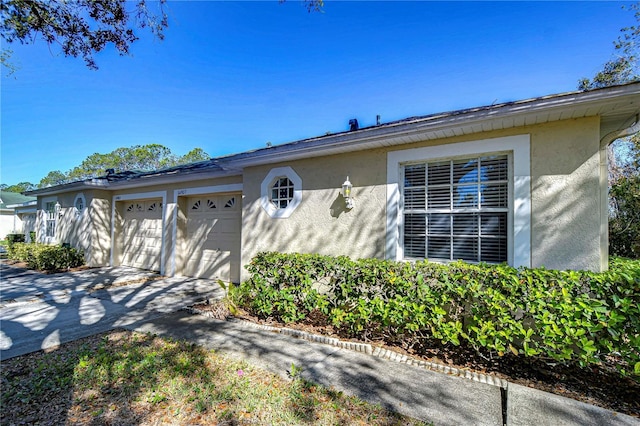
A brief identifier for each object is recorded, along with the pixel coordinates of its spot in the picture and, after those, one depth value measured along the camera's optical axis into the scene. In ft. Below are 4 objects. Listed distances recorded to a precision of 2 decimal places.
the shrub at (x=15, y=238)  51.18
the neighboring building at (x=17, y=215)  58.61
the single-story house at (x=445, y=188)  12.21
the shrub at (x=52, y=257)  33.58
